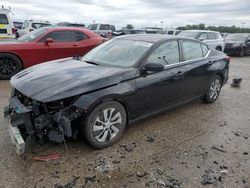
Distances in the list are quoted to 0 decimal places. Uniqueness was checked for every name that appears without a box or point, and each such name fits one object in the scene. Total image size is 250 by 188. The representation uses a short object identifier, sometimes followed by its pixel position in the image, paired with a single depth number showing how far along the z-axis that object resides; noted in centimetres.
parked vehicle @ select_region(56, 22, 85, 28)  1318
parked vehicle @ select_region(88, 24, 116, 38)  1550
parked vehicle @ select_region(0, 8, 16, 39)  795
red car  526
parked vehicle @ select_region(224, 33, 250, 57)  1239
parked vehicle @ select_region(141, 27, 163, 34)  1627
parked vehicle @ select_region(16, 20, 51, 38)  1177
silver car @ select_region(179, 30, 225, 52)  995
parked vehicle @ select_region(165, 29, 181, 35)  1419
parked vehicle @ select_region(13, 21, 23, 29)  1901
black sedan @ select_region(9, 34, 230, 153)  232
